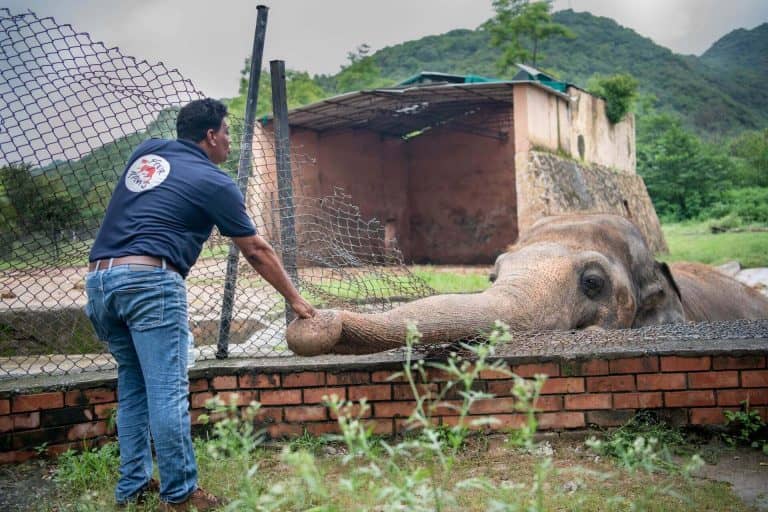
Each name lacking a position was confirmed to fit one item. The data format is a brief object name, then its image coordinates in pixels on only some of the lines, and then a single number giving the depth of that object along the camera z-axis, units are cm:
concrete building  1761
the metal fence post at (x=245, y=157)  469
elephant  386
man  345
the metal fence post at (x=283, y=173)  482
